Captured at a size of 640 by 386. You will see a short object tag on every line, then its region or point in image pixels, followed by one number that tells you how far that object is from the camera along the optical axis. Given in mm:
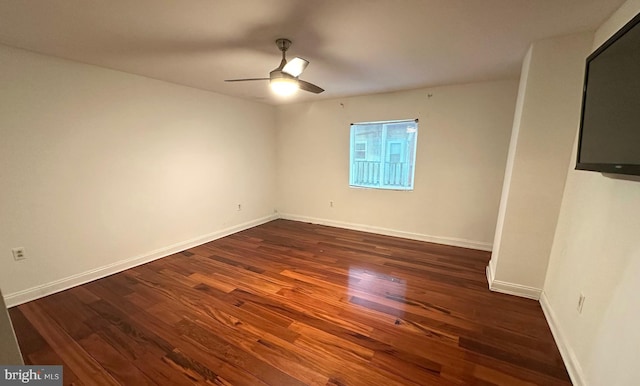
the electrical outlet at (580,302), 1632
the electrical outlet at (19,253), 2307
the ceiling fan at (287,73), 2073
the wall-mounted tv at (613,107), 1114
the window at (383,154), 4020
